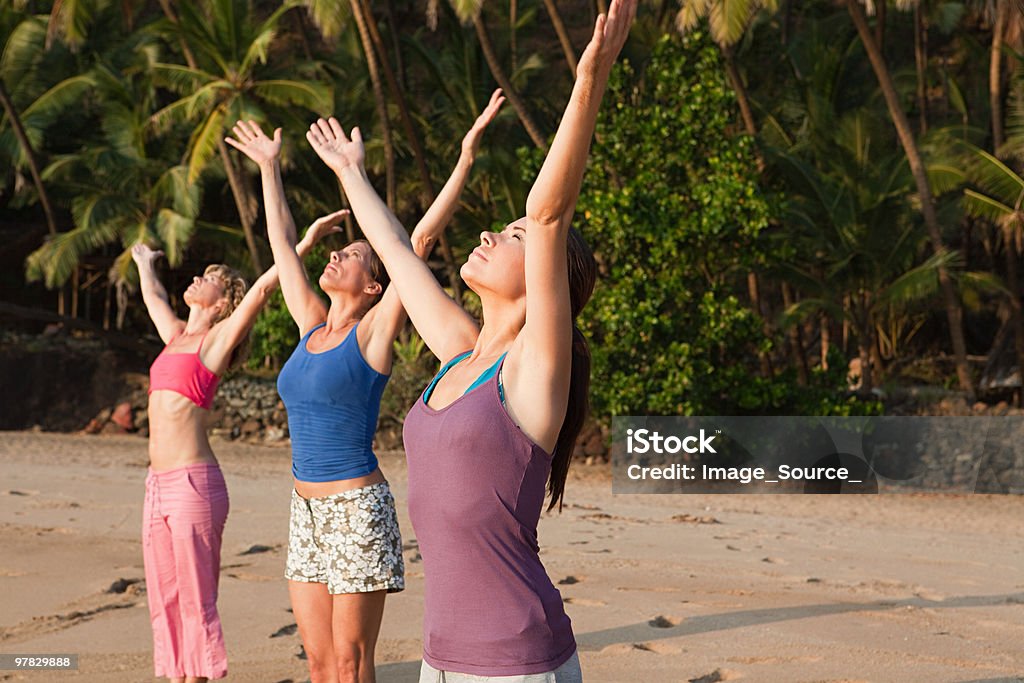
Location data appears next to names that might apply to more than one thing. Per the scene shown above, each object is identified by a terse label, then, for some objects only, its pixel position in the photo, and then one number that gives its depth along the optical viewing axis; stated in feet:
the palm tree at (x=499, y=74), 52.06
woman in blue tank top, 13.05
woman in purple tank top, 6.98
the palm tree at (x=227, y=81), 64.34
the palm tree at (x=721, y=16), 49.96
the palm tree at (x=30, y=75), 75.51
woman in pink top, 15.19
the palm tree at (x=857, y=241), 55.88
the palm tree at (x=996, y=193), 55.57
